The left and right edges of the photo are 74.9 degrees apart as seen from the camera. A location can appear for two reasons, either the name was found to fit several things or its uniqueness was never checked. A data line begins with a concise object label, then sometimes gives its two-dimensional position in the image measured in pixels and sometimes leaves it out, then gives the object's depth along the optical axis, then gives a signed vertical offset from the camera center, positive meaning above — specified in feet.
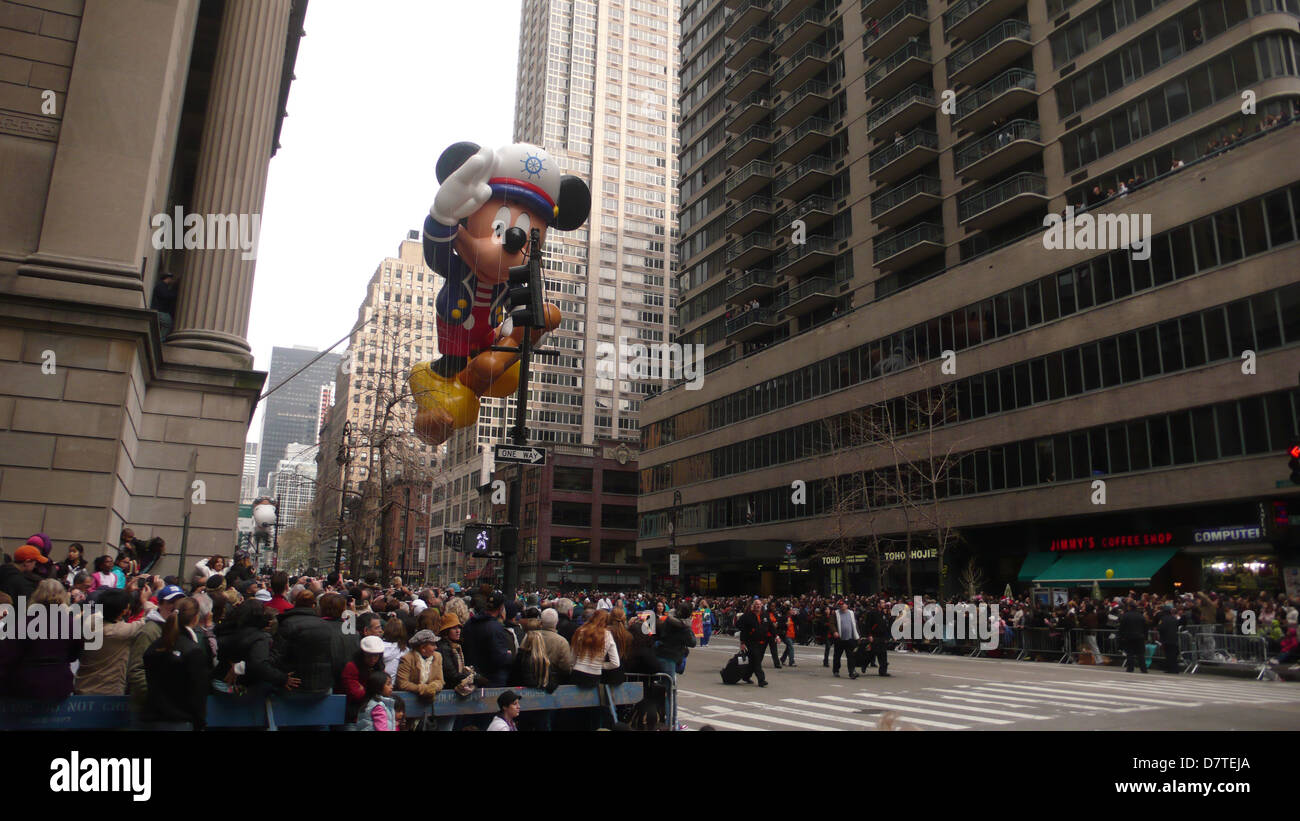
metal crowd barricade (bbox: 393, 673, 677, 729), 27.68 -4.28
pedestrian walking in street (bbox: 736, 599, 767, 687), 62.69 -3.85
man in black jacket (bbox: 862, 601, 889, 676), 70.03 -4.06
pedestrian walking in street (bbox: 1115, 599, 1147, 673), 74.69 -3.91
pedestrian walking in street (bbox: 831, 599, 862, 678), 69.82 -3.75
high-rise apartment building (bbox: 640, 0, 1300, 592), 98.68 +43.52
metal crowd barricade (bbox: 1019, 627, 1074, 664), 86.38 -5.52
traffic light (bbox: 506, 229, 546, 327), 42.42 +14.29
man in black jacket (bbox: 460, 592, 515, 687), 31.60 -2.53
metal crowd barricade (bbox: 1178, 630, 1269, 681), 70.54 -4.90
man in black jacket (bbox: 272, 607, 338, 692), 24.31 -2.15
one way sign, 42.01 +6.17
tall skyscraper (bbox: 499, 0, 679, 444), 393.70 +198.38
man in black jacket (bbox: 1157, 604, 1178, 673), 73.72 -3.78
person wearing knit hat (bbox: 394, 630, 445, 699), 27.32 -2.91
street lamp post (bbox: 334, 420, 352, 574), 112.39 +16.13
